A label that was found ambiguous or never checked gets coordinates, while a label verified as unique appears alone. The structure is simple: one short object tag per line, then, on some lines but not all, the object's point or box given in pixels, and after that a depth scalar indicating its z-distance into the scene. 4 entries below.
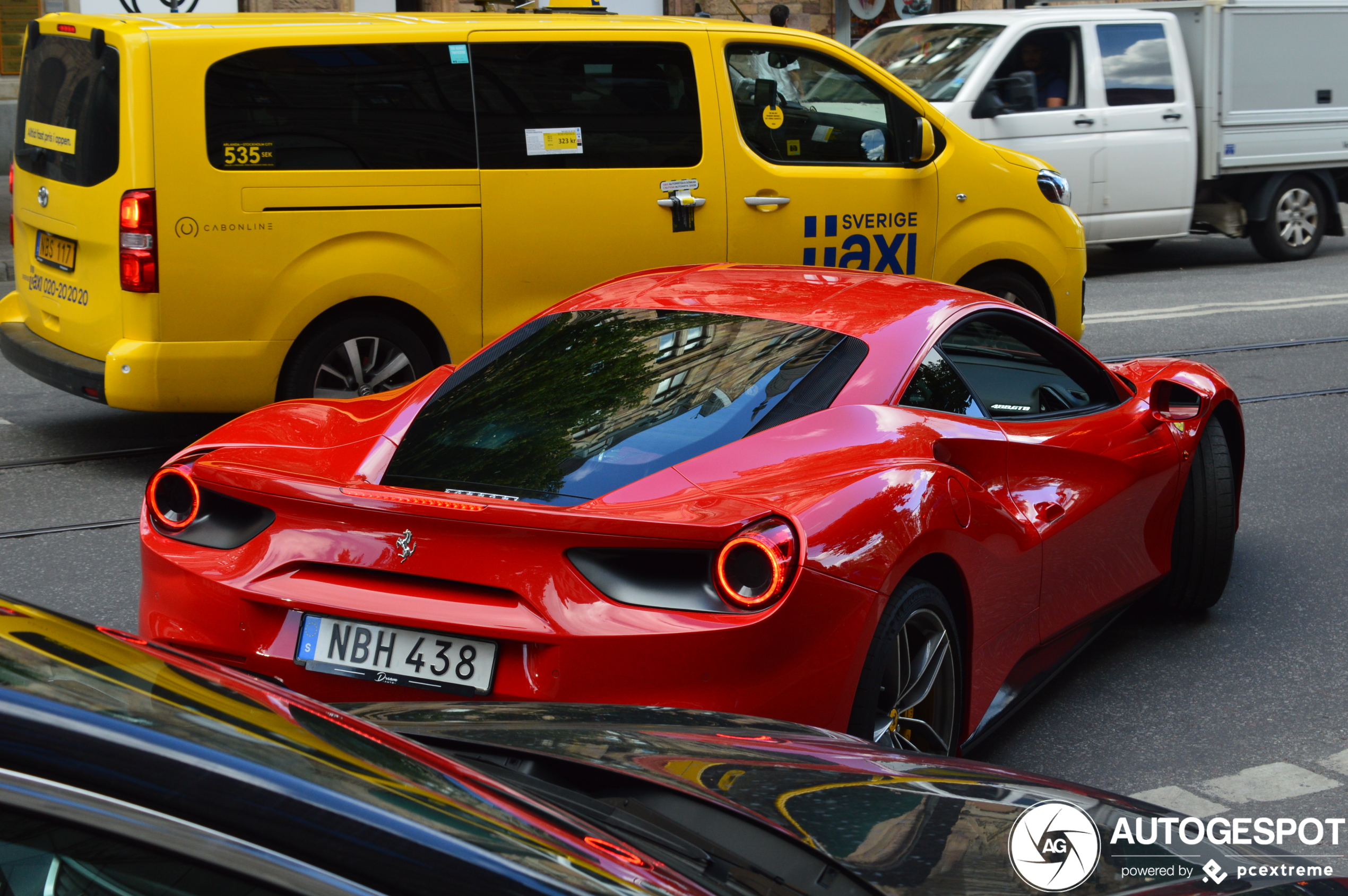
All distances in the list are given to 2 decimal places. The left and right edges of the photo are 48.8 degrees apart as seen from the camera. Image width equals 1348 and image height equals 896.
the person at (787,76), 7.54
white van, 12.23
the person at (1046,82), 12.38
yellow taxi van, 6.27
